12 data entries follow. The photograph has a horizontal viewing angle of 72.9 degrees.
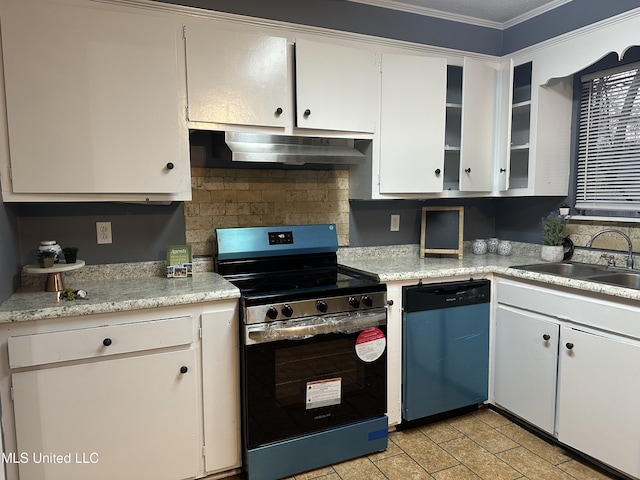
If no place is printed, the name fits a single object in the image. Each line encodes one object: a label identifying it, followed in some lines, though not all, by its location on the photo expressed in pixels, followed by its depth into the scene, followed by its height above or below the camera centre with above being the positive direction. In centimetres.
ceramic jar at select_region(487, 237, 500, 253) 319 -34
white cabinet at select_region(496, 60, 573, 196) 275 +42
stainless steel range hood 223 +28
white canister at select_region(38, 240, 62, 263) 196 -21
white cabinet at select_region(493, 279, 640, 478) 198 -87
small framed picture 295 -22
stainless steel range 202 -78
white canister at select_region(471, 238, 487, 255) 311 -34
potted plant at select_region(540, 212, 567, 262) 276 -25
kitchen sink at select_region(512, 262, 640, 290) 236 -43
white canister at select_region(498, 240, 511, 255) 307 -35
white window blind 253 +34
